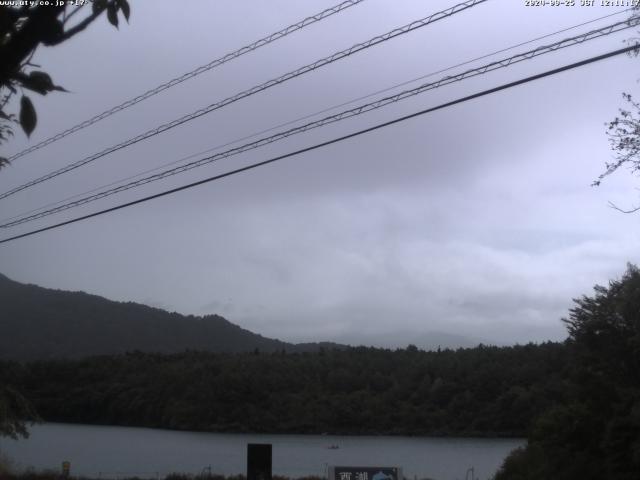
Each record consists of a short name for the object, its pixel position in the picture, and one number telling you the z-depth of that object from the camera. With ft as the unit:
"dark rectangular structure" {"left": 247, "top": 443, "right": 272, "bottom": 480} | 57.98
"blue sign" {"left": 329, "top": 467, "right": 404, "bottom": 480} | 54.60
